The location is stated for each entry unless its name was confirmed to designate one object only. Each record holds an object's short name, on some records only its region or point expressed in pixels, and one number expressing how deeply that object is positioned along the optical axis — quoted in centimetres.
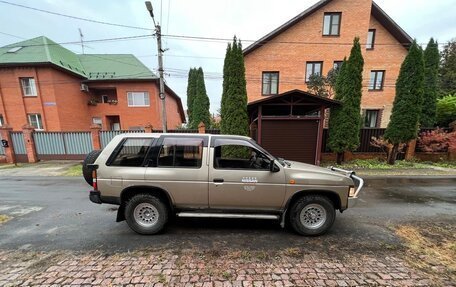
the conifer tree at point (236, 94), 970
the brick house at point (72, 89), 1466
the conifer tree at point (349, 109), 954
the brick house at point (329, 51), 1431
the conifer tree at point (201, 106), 1945
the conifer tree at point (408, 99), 921
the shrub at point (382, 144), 1009
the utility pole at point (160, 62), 934
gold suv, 331
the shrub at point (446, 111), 1259
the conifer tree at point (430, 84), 1246
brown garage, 909
